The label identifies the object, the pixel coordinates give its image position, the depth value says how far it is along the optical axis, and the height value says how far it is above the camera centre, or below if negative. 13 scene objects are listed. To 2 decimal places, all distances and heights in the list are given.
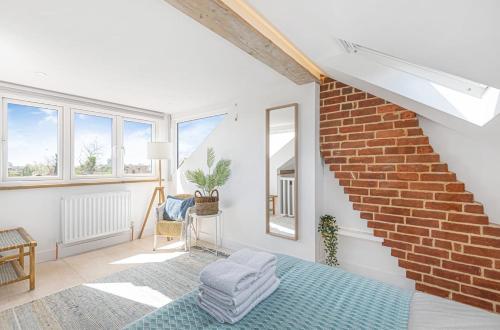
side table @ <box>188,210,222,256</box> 3.17 -0.90
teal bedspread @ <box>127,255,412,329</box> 0.96 -0.64
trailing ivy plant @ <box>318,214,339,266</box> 2.52 -0.73
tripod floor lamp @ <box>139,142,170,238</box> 3.78 +0.29
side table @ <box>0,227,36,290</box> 2.24 -0.90
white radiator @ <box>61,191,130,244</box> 3.16 -0.68
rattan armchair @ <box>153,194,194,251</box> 3.30 -0.84
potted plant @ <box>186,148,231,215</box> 3.11 -0.19
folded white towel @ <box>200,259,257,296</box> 1.05 -0.51
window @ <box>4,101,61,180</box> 2.89 +0.36
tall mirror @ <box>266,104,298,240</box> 2.71 -0.04
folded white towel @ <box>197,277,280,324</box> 1.00 -0.63
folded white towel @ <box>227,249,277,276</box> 1.24 -0.51
